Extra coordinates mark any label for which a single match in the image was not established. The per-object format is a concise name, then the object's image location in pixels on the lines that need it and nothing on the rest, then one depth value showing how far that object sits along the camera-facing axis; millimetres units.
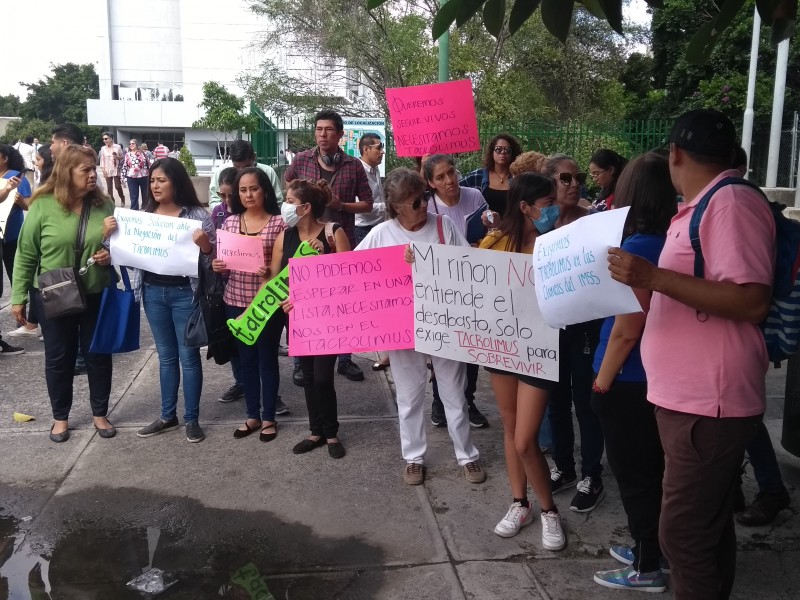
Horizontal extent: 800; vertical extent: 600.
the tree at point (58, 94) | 81438
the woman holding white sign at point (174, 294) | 5059
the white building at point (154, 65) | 55219
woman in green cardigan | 4934
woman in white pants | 4184
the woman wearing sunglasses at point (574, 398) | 4043
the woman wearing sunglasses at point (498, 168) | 5699
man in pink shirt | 2354
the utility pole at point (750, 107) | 16625
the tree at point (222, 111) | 22625
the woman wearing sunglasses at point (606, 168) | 5266
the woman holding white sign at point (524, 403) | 3584
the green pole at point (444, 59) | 7860
